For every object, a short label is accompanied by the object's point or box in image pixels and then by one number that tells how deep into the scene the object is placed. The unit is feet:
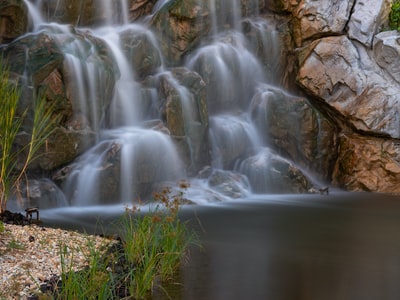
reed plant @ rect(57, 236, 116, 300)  11.36
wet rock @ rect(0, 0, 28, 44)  33.53
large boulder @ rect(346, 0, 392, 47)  44.80
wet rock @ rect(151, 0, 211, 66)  42.32
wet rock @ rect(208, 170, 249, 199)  35.53
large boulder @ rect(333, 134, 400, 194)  42.52
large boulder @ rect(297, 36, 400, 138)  42.93
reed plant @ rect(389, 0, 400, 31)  45.50
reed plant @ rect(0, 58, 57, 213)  18.28
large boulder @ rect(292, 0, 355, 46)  45.50
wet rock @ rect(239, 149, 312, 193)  39.01
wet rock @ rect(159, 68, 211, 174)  36.01
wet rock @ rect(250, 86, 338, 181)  43.32
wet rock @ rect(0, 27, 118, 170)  30.53
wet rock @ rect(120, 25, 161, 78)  39.09
